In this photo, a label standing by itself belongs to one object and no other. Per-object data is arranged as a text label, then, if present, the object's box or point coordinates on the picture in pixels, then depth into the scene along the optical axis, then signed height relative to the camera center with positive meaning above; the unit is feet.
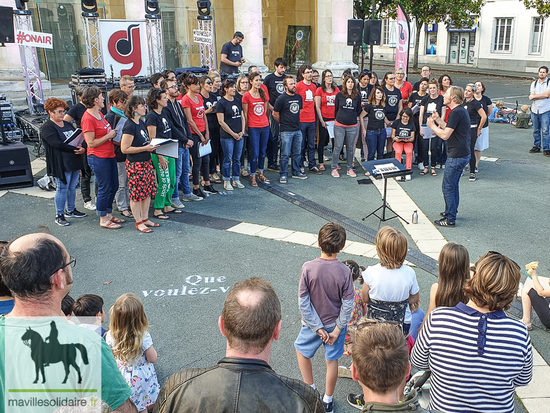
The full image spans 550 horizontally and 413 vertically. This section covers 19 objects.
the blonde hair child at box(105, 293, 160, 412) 11.59 -6.53
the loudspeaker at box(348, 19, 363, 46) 46.32 +1.61
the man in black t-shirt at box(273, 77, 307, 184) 32.12 -4.30
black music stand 24.90 -5.89
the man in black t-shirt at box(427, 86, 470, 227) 24.23 -4.59
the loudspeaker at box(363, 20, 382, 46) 45.70 +1.46
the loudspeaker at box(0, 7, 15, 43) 38.17 +2.49
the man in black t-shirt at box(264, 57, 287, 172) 35.83 -2.99
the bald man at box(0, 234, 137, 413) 6.93 -3.71
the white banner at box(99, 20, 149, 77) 47.62 +0.87
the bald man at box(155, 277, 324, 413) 6.44 -4.08
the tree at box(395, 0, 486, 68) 103.65 +7.26
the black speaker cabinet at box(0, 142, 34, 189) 30.73 -6.35
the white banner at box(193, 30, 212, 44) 45.18 +1.48
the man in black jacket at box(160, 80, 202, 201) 27.22 -4.03
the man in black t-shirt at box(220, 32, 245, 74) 44.98 -0.31
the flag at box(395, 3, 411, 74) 46.21 +0.81
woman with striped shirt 9.03 -5.20
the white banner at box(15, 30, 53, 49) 36.86 +1.36
